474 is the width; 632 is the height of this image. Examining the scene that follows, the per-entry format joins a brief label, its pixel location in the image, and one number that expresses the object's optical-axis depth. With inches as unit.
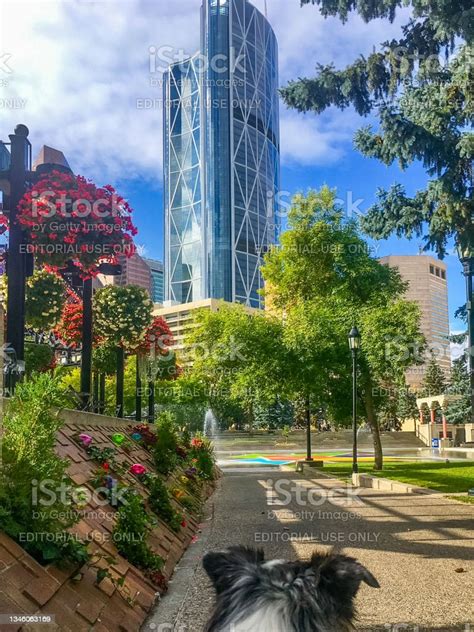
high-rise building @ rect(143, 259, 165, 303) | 7431.1
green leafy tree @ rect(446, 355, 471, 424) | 2274.9
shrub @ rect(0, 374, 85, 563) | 181.2
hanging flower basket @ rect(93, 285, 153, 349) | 615.2
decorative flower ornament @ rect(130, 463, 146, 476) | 381.4
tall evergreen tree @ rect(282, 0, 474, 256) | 488.1
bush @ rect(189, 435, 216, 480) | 765.9
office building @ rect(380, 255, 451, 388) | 6067.9
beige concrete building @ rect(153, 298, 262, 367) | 5895.7
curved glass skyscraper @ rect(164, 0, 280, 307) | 6609.3
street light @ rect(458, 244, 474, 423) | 643.5
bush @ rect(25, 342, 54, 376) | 506.3
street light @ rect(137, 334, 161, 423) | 762.4
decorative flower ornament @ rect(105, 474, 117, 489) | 292.5
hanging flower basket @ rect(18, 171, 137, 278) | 397.1
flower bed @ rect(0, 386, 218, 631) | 170.7
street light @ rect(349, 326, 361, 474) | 828.6
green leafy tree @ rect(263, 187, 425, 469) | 987.3
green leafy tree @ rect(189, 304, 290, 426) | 1046.4
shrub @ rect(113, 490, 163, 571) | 248.7
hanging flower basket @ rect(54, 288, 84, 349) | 641.0
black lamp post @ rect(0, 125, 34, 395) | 382.6
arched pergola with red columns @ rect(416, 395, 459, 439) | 2417.4
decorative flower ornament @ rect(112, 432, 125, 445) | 425.4
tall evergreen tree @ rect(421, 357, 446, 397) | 3240.7
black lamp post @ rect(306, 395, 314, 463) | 1132.8
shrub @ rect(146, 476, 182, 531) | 356.8
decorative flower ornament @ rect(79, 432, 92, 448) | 334.6
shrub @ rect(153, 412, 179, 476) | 507.2
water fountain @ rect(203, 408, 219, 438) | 2886.3
